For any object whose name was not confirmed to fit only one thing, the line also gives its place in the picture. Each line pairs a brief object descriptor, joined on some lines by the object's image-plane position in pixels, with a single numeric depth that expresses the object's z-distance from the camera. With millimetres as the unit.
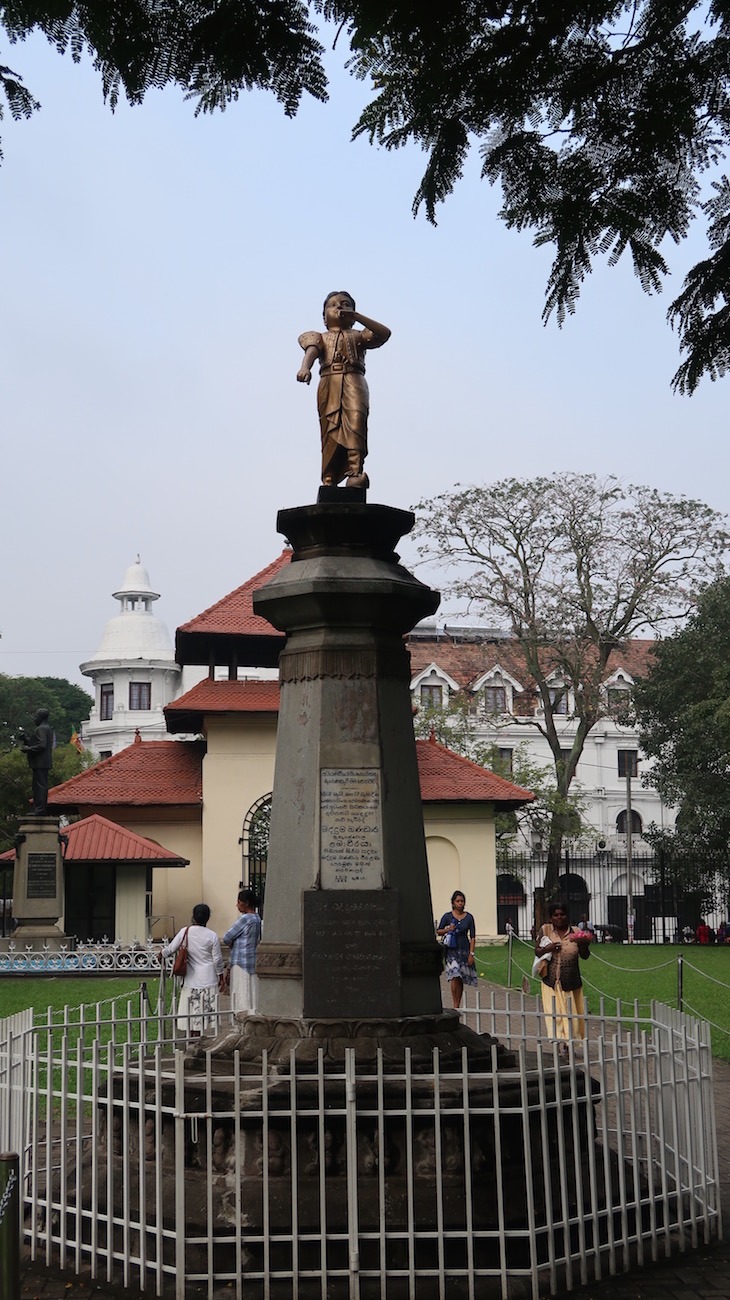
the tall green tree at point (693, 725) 44312
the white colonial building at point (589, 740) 60094
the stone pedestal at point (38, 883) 27359
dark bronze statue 27875
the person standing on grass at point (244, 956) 12633
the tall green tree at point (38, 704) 64656
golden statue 8922
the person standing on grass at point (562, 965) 12125
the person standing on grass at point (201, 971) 12047
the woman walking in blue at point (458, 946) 14601
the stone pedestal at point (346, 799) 7809
